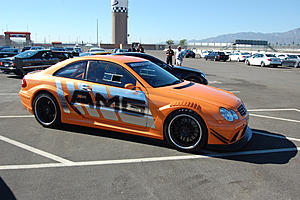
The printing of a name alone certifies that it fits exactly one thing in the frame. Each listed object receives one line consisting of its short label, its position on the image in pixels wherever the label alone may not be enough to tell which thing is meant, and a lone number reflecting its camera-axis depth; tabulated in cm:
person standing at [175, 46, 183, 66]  1738
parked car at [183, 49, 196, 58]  5028
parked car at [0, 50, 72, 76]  1422
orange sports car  448
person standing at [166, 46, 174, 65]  1784
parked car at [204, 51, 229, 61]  3884
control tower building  8100
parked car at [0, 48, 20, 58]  1936
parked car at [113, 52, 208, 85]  1036
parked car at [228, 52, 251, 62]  3844
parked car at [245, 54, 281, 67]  2800
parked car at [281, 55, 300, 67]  2839
